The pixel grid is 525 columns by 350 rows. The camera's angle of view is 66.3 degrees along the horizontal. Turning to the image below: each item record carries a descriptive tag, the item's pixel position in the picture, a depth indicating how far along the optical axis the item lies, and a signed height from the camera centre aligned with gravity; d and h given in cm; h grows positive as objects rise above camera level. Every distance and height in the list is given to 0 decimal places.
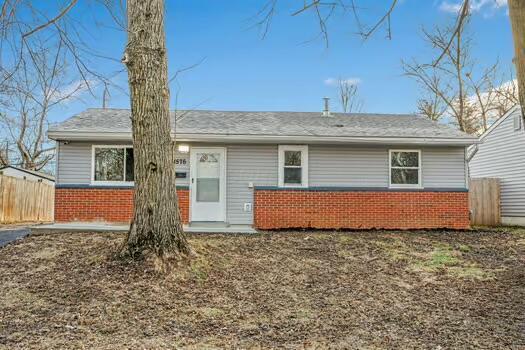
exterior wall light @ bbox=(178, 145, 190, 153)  1047 +131
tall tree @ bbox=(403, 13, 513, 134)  1923 +554
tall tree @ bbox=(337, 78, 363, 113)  2550 +657
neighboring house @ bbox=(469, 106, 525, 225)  1338 +139
